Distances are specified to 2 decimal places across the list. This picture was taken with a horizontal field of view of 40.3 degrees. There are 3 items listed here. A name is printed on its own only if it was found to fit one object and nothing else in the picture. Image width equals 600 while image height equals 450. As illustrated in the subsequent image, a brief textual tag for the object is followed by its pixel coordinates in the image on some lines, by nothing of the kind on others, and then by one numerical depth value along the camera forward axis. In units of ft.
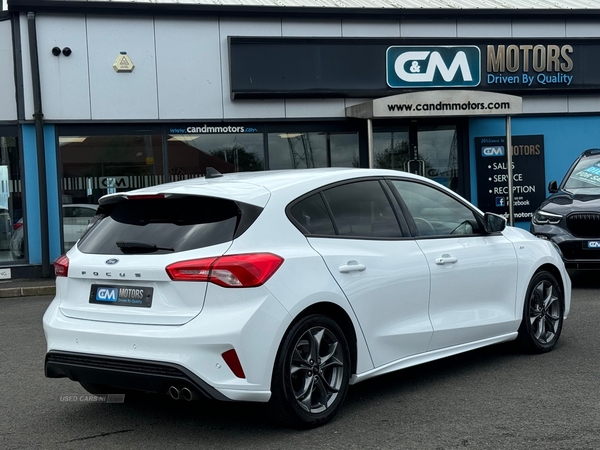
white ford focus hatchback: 14.94
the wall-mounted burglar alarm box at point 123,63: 50.06
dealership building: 48.98
